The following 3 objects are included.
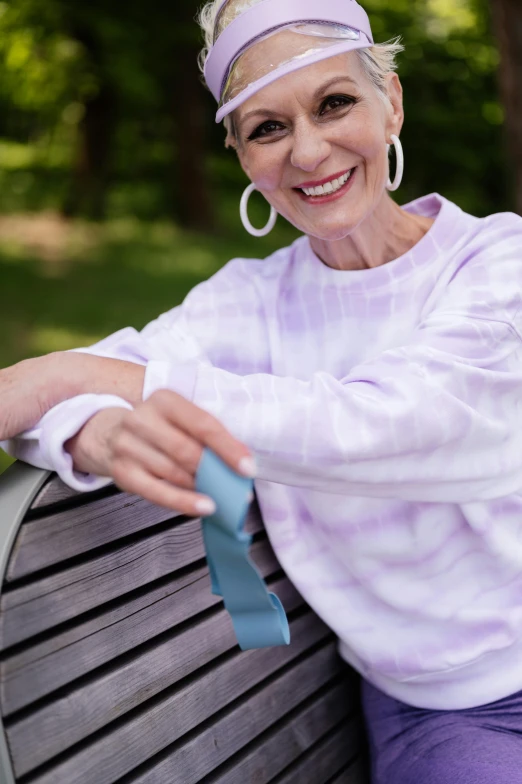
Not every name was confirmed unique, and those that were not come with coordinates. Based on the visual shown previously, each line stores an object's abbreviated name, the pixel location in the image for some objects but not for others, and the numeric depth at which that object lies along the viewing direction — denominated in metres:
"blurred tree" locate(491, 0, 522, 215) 5.61
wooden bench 1.40
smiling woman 1.49
